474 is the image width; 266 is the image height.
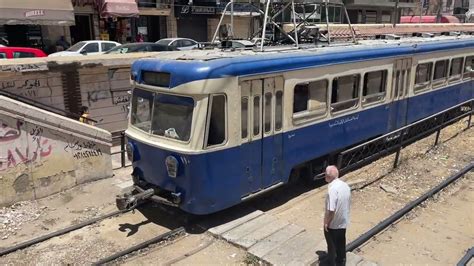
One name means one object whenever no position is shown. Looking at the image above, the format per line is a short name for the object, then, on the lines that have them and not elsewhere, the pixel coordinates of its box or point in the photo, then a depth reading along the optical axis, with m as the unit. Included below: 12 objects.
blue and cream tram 6.87
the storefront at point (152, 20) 28.41
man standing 5.62
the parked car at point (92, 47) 19.56
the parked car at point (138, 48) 17.84
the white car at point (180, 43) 22.34
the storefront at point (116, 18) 25.06
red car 13.75
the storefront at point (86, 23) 25.66
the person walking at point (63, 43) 23.89
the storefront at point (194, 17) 30.30
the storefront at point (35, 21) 20.44
